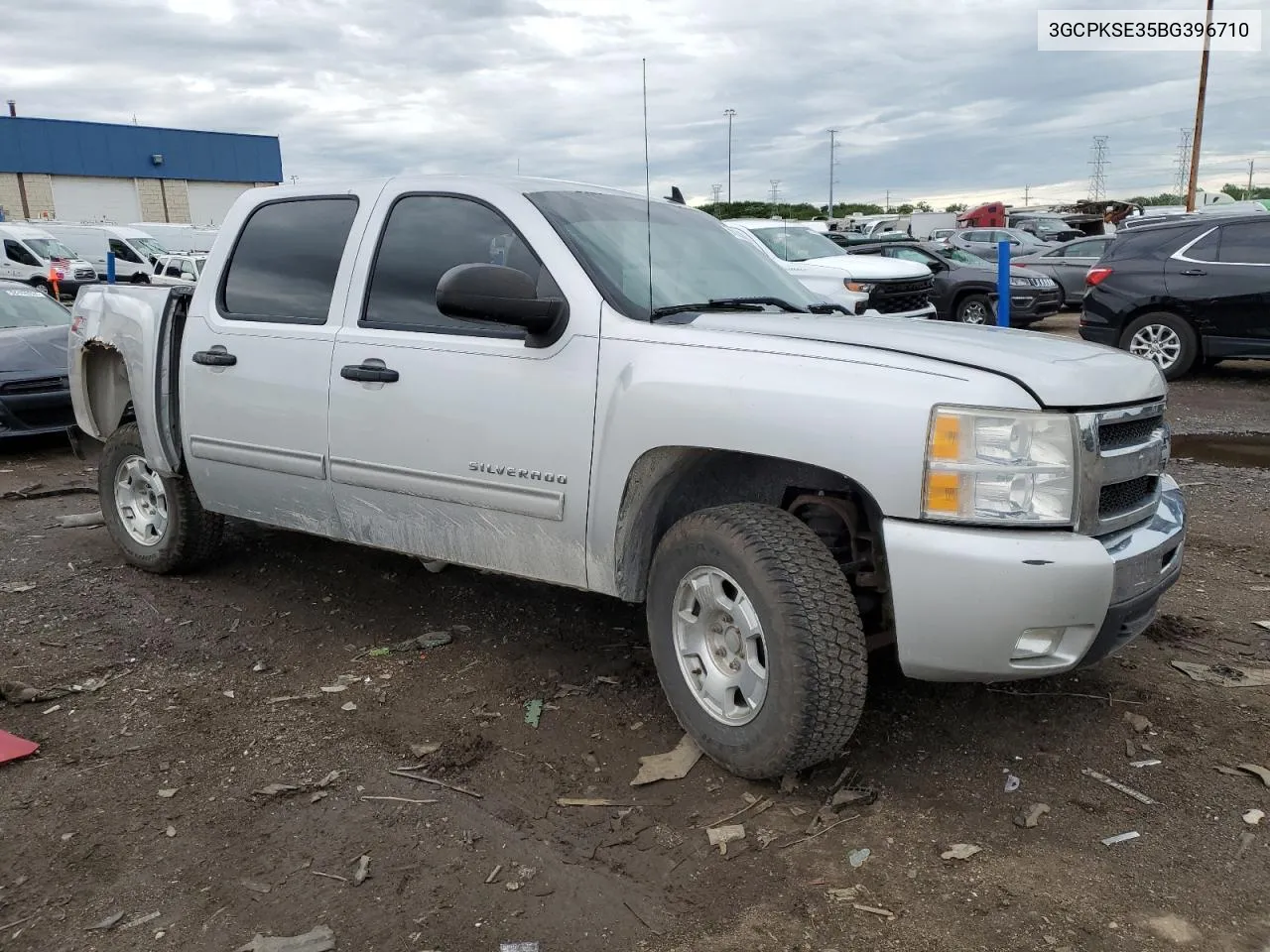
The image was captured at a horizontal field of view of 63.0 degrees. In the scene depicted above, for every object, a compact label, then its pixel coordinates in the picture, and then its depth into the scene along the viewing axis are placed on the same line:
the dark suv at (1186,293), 10.04
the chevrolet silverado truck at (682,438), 2.71
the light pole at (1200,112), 29.42
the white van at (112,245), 27.13
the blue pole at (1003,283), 8.30
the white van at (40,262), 24.55
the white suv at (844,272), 11.80
